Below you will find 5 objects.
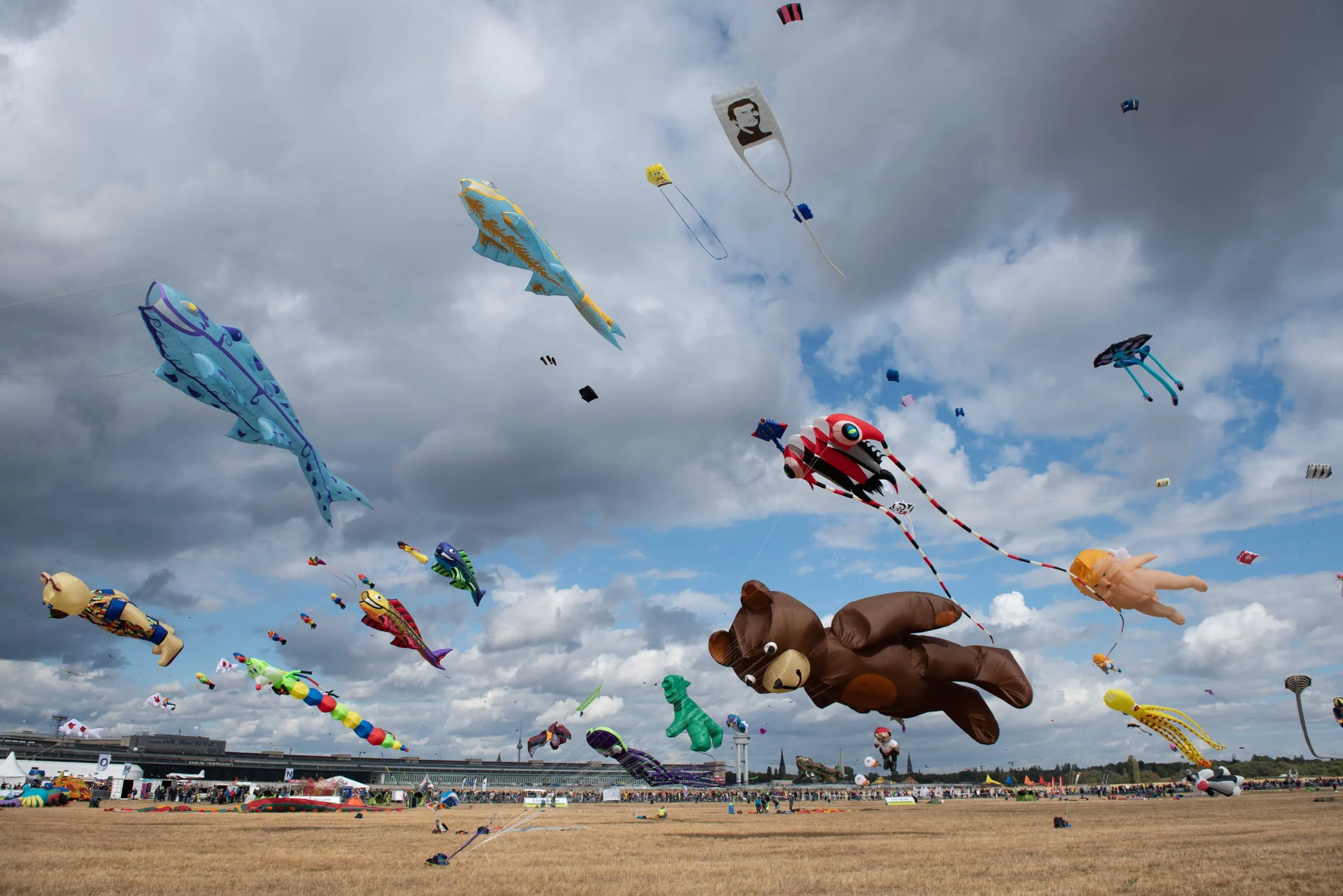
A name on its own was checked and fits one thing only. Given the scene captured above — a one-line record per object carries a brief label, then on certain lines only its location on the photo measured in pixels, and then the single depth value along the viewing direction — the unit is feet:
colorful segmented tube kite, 80.28
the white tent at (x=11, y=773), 148.36
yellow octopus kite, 96.02
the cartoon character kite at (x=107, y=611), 60.80
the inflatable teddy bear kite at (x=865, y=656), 49.67
